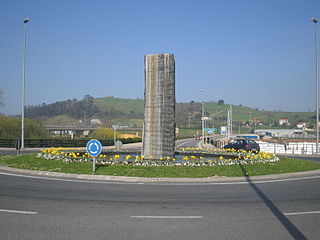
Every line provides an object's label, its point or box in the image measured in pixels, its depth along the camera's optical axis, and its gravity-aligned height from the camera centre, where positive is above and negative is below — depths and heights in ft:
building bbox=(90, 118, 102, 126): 443.32 +7.43
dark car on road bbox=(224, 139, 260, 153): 110.93 -4.96
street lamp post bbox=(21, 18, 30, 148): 113.81 +9.72
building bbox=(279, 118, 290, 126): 555.45 +9.76
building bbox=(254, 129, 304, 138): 382.36 -4.68
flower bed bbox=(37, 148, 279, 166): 57.98 -5.19
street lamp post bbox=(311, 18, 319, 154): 110.42 +31.83
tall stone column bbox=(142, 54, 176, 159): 62.95 +2.92
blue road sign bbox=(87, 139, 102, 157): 50.44 -2.72
